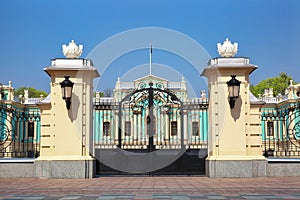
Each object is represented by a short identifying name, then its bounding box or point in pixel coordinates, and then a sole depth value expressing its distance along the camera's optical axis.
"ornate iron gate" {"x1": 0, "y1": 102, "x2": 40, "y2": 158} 12.35
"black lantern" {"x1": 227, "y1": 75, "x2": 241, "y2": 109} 11.43
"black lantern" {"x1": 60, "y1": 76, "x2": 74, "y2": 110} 11.45
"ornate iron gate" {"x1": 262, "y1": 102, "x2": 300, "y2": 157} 12.29
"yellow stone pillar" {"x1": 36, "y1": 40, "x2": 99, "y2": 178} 11.45
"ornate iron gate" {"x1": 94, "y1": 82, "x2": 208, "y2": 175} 12.52
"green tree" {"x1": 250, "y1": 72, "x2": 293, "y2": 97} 52.06
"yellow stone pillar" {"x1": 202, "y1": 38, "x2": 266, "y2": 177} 11.47
